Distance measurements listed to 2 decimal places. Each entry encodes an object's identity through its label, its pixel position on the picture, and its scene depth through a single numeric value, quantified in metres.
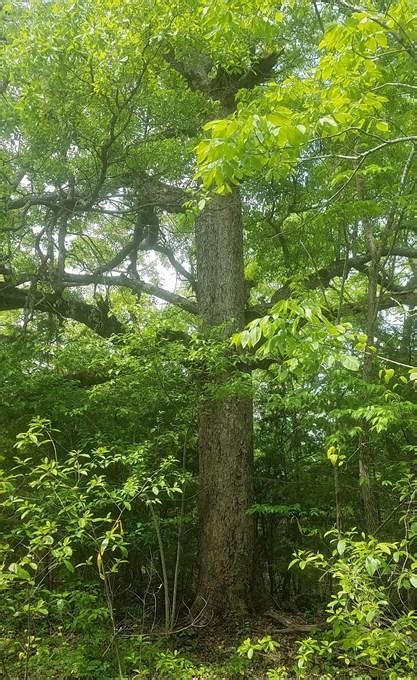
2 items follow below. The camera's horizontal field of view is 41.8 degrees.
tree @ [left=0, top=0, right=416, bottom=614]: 3.15
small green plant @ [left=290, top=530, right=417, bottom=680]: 2.53
